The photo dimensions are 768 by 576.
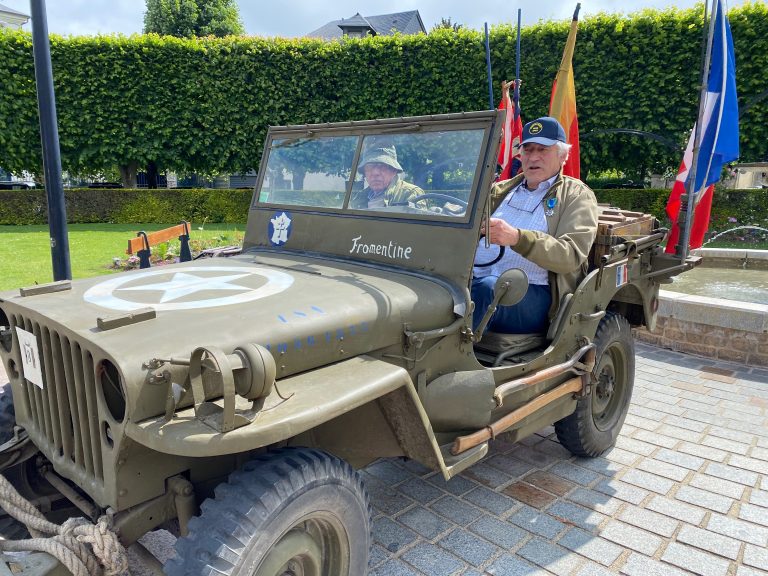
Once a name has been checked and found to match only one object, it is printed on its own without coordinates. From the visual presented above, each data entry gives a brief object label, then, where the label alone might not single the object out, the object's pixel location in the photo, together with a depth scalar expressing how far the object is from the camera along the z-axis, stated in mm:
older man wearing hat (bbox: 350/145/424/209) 3037
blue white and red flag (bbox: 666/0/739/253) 4789
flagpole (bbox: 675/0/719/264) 3957
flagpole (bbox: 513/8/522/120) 5127
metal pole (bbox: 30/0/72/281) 4602
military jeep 1822
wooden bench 5027
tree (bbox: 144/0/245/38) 33875
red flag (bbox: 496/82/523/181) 6010
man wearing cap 3236
